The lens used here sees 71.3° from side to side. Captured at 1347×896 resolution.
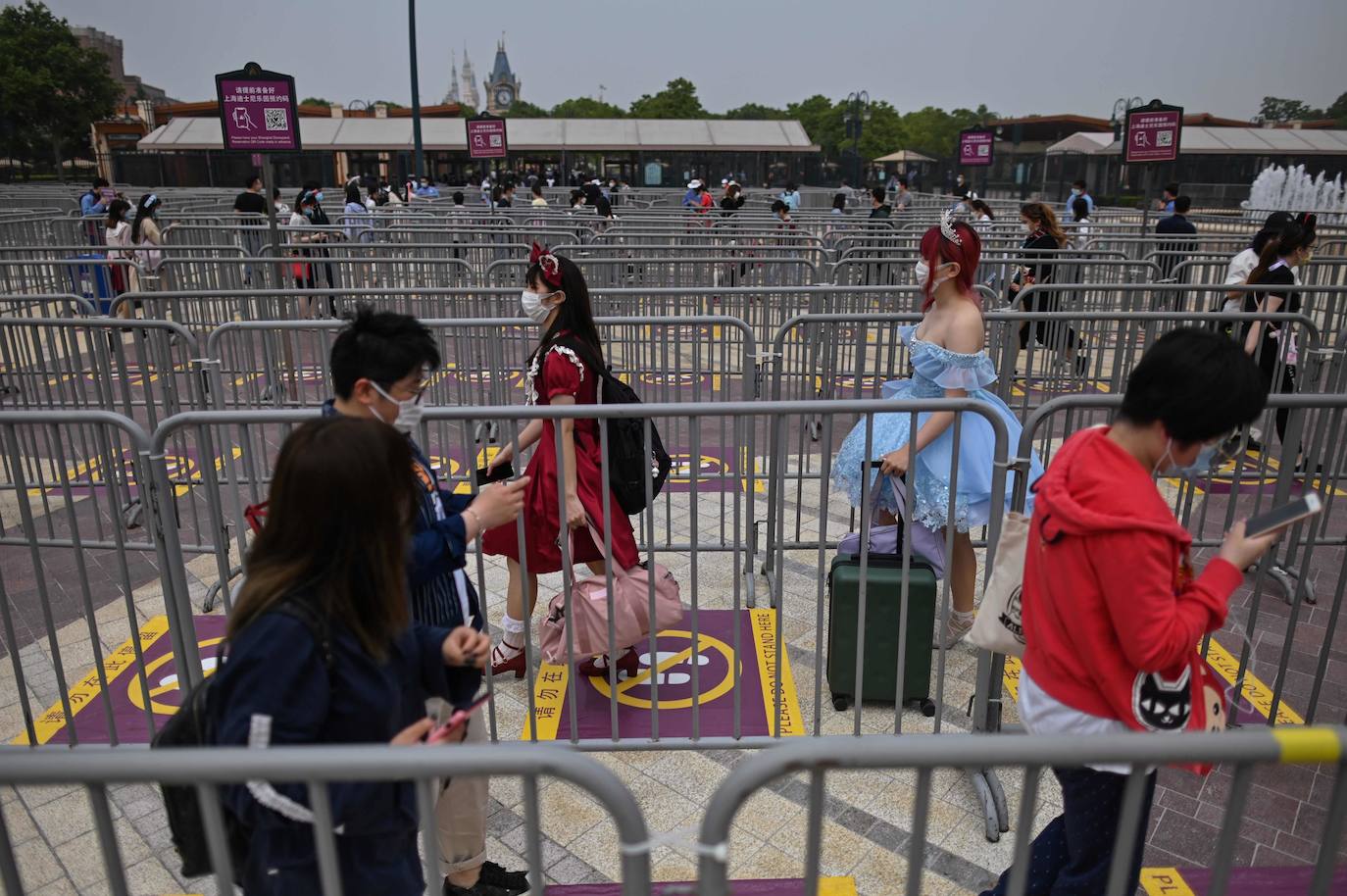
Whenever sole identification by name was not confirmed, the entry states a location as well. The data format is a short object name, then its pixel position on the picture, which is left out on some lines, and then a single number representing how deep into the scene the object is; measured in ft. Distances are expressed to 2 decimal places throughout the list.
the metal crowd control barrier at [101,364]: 18.78
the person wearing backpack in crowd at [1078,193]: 57.31
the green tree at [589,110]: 340.10
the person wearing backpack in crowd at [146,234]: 38.55
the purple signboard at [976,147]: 73.67
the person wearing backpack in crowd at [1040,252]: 30.01
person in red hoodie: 6.72
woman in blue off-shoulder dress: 13.33
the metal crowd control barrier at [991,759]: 4.93
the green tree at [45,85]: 174.91
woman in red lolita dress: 12.61
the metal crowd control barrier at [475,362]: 17.75
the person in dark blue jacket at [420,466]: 8.24
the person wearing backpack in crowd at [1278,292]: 22.20
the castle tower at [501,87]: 458.91
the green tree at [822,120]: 295.89
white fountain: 110.01
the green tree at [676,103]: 288.92
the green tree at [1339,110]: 230.70
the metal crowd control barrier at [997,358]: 17.92
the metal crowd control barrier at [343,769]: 4.88
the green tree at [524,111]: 386.73
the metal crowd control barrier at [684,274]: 35.42
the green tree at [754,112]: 379.14
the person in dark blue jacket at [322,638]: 5.87
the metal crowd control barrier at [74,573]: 11.55
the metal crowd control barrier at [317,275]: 36.19
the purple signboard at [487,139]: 64.34
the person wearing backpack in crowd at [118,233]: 37.92
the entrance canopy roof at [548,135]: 137.74
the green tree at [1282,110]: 284.20
